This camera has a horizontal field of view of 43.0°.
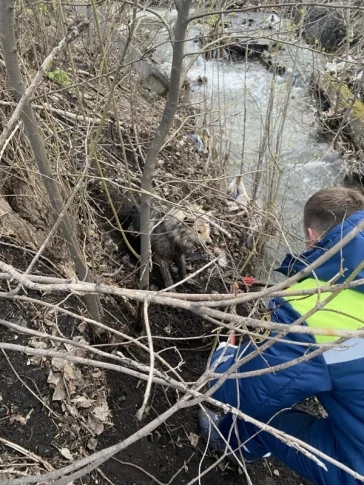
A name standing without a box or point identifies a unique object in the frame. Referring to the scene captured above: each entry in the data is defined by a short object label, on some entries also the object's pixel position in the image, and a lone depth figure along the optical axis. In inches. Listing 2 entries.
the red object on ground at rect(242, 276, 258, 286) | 136.9
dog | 151.9
